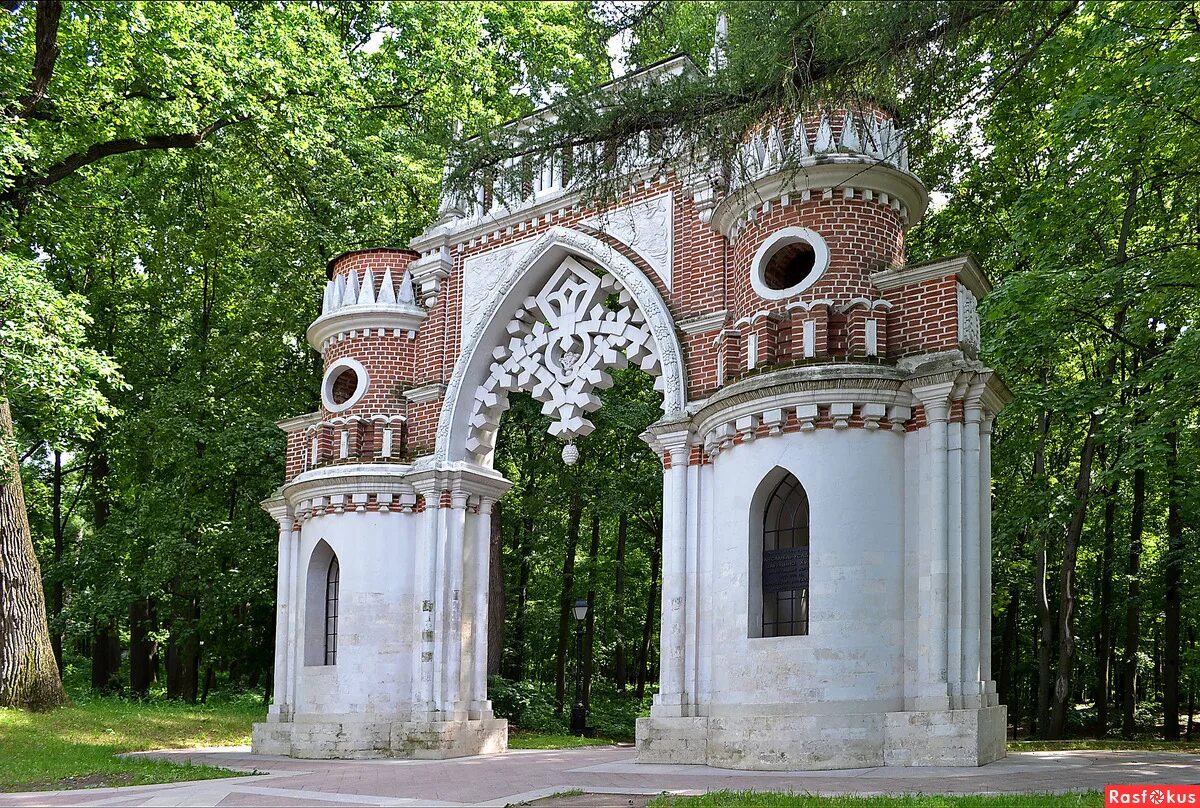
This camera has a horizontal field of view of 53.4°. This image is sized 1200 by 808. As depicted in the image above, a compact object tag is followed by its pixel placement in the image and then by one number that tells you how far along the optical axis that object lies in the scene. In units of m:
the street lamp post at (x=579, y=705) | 20.88
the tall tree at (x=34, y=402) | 16.66
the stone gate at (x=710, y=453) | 12.48
